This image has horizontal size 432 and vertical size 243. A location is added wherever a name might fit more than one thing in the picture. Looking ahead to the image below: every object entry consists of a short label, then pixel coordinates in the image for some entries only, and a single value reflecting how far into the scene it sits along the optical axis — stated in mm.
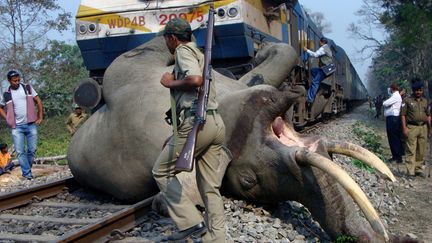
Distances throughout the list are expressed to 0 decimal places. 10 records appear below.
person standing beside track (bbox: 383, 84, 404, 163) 9742
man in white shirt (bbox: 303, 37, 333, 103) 12448
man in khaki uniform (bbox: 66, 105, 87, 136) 12234
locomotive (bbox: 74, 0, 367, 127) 7680
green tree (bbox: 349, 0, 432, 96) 20297
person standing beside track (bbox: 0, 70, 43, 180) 8086
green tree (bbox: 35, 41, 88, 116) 26984
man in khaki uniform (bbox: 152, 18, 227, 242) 3639
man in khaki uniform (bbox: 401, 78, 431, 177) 8352
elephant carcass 4082
